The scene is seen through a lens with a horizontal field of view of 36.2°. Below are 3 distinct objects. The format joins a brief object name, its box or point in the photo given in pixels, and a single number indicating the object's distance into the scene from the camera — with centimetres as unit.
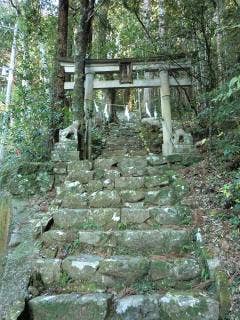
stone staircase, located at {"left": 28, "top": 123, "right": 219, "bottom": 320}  344
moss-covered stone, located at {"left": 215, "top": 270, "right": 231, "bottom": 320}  325
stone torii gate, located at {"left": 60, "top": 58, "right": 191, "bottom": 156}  727
